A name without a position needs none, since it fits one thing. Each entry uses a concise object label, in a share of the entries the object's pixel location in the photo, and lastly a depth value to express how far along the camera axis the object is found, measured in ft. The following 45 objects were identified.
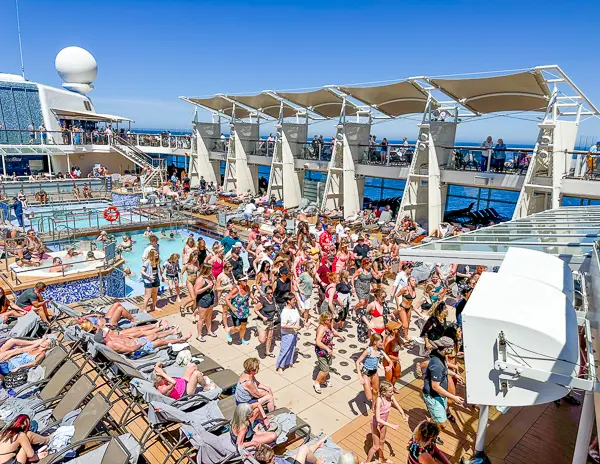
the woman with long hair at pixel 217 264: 28.22
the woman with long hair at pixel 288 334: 20.92
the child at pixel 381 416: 14.74
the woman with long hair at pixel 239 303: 24.32
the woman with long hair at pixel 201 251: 30.83
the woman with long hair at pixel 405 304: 23.09
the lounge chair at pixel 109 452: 13.96
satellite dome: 107.45
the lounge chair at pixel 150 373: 17.30
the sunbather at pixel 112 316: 23.82
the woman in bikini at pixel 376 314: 21.30
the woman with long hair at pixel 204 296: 24.76
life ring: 55.62
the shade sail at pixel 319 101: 67.72
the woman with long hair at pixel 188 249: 32.15
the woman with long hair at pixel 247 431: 14.28
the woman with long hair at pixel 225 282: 25.81
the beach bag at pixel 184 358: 19.22
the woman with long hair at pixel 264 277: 23.94
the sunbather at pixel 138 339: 20.85
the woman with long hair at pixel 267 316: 23.34
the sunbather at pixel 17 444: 13.99
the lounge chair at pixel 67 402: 16.92
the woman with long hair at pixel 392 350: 18.31
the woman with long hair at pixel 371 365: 16.94
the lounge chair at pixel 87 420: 15.12
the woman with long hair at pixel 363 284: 26.66
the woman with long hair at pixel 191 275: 26.18
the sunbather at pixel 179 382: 17.46
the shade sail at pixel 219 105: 87.98
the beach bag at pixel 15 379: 19.17
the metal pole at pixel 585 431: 10.71
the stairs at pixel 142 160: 88.94
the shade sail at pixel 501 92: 45.01
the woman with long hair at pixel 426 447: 12.30
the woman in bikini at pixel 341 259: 29.99
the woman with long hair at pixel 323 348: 19.38
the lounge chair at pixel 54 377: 18.31
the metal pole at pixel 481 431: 14.30
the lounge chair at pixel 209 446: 14.02
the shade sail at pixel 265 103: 77.36
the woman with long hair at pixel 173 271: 31.17
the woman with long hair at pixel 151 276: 28.17
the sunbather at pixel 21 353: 19.92
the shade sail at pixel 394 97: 56.08
